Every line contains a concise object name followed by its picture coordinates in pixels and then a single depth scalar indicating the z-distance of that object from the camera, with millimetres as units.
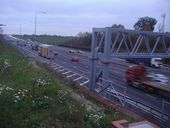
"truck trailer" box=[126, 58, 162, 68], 30175
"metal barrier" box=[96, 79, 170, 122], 9136
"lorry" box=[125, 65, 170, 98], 14545
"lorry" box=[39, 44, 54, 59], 33557
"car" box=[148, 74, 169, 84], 16210
